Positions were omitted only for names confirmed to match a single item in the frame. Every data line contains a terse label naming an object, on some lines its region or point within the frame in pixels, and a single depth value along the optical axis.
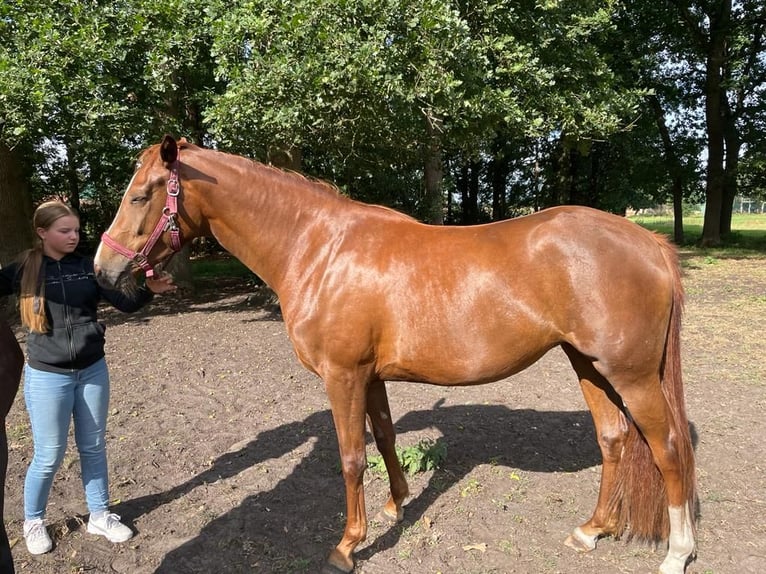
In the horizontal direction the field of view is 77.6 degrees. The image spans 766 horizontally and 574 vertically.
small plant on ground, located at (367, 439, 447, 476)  3.64
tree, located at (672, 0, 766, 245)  16.94
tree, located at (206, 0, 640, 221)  5.70
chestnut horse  2.45
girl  2.58
